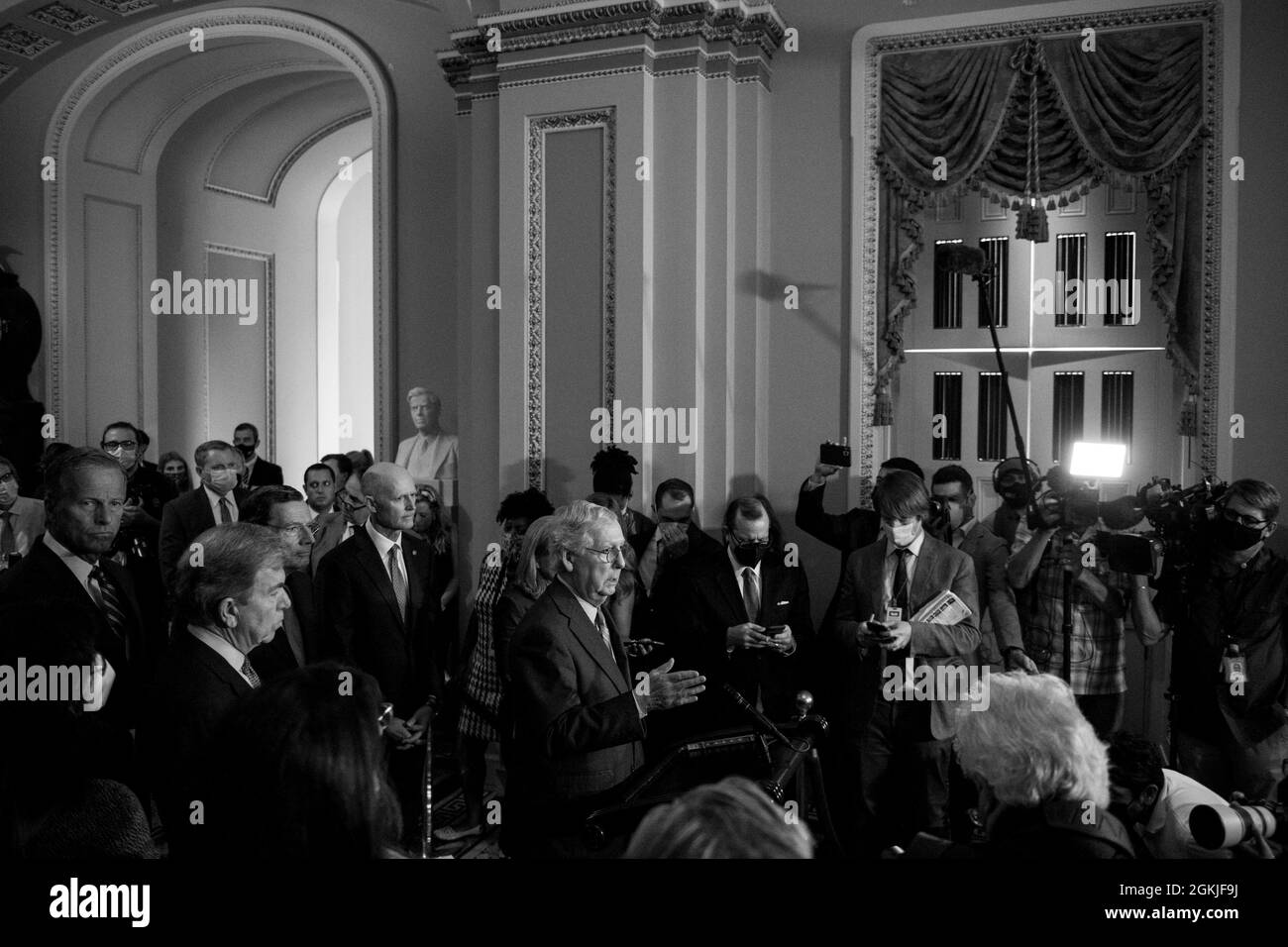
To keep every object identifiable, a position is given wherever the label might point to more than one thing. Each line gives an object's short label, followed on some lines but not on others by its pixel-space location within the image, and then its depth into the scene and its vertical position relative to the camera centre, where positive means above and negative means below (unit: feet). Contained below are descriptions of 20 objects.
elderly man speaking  9.93 -2.44
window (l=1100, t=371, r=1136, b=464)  21.66 +0.16
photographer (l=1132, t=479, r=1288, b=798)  13.35 -2.79
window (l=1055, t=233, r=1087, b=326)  21.80 +2.56
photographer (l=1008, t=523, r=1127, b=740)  14.64 -2.57
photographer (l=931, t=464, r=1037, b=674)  14.60 -2.42
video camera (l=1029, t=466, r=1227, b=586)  13.83 -1.28
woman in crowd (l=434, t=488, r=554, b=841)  14.60 -3.40
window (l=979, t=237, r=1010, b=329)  22.39 +2.86
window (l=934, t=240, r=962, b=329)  22.72 +2.22
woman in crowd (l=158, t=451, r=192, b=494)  27.71 -1.17
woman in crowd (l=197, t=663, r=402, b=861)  5.69 -1.77
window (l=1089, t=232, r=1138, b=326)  21.40 +2.46
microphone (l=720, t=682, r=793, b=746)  10.84 -2.85
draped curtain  20.24 +4.90
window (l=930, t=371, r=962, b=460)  22.80 -0.03
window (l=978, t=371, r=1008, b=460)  22.50 -0.05
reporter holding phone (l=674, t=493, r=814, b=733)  15.11 -2.57
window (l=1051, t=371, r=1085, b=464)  22.08 +0.02
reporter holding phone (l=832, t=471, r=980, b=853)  13.65 -3.13
